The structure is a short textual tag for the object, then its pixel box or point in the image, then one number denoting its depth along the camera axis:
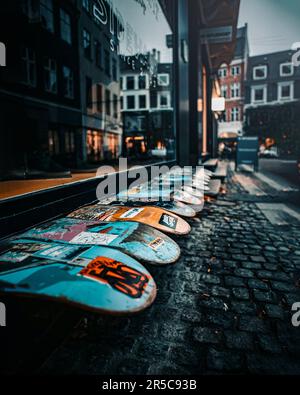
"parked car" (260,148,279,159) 32.36
